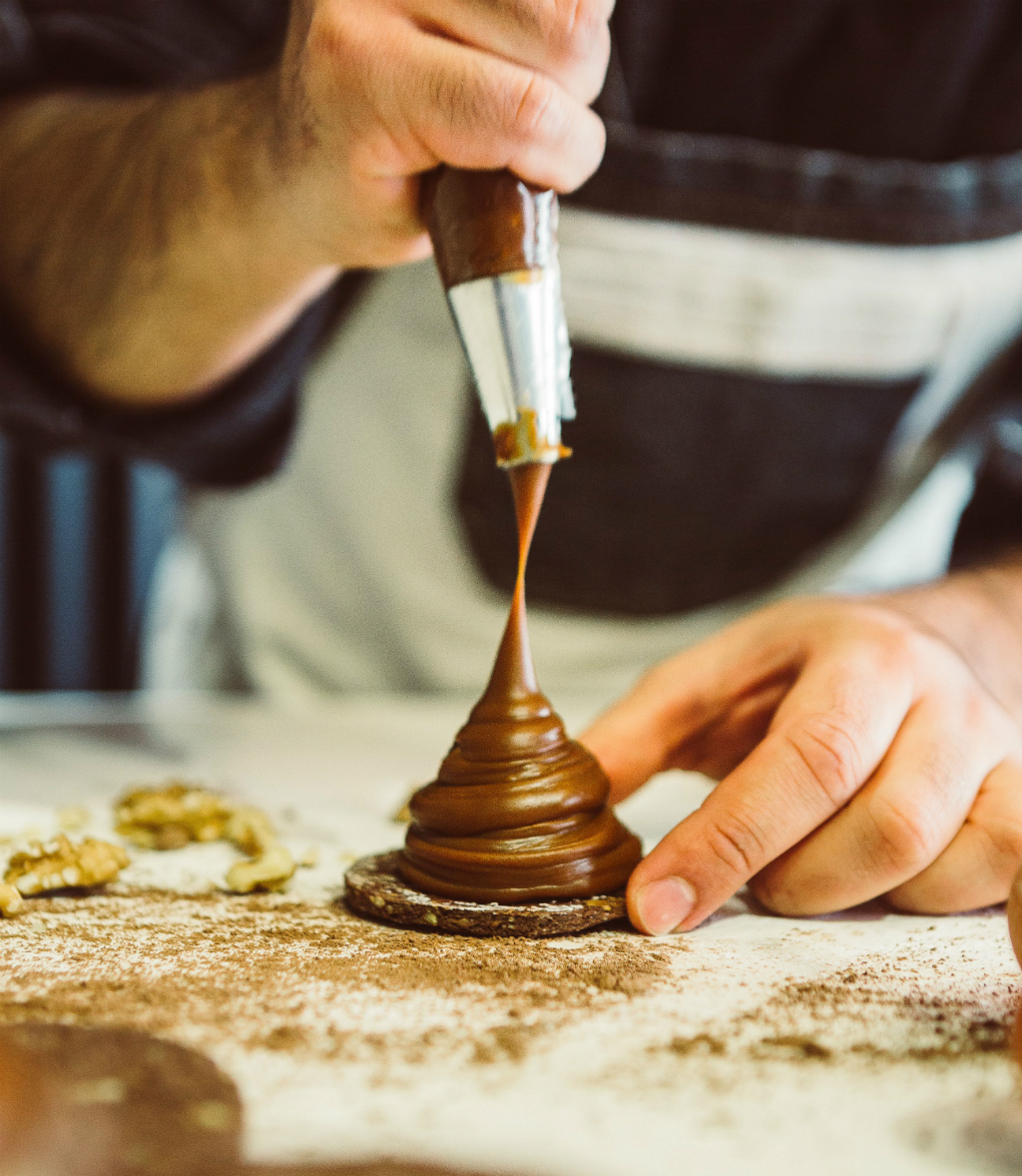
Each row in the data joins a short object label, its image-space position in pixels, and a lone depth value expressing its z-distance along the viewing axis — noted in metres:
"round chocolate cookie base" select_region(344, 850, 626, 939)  0.38
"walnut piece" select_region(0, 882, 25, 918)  0.39
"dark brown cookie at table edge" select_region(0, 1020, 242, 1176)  0.30
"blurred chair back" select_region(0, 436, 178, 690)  1.12
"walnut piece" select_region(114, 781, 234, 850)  0.45
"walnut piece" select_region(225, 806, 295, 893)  0.41
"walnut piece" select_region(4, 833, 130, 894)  0.40
